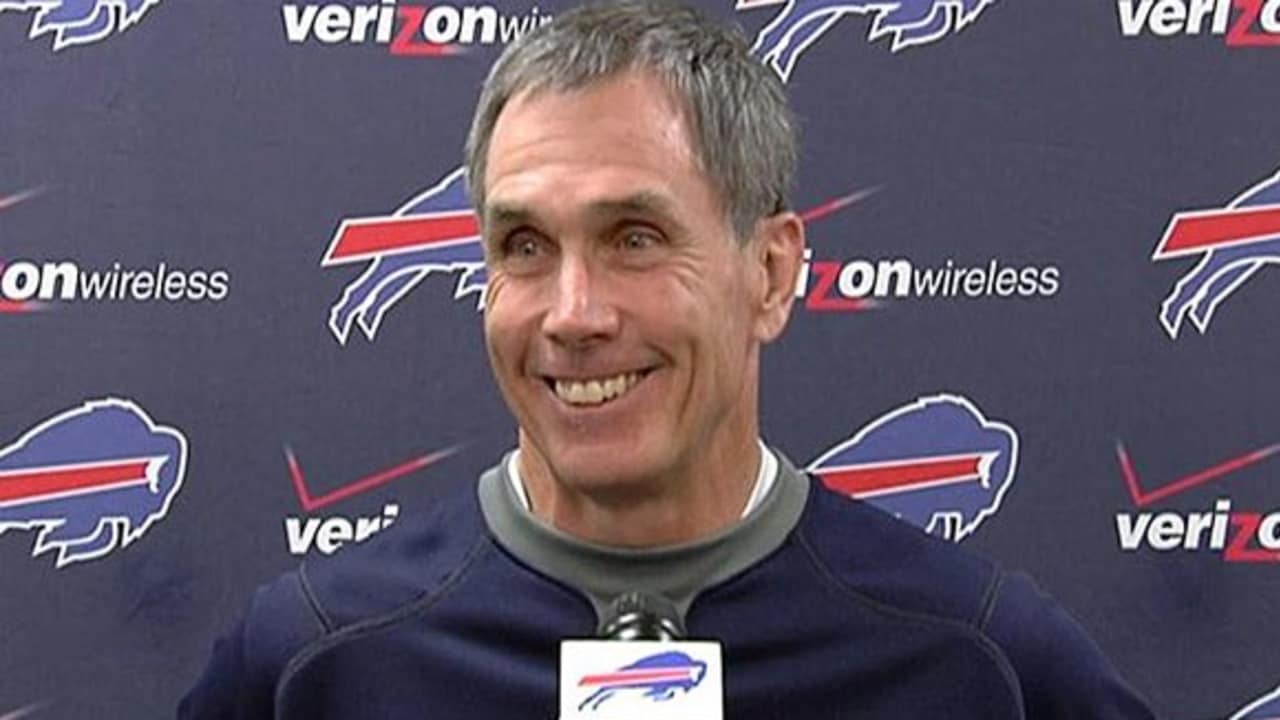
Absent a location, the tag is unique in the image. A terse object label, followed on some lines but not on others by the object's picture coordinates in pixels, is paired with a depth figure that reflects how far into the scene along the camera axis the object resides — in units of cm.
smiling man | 193
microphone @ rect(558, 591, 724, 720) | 187
